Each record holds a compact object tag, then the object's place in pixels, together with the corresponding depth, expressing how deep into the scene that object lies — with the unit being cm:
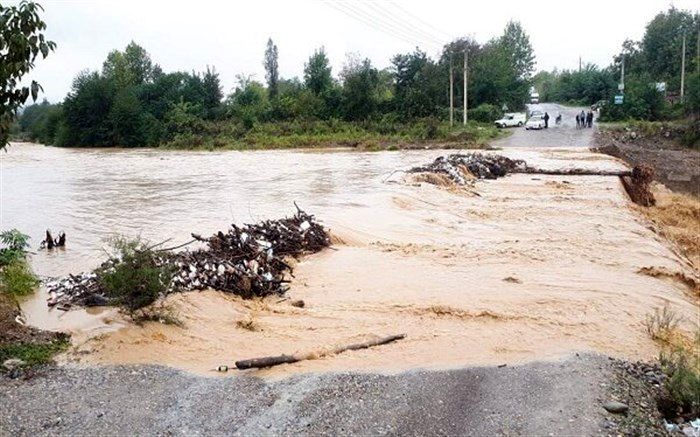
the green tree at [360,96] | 5803
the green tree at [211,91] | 6700
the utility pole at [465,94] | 4806
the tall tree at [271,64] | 7575
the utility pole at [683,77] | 5279
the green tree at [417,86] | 5647
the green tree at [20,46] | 625
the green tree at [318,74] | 6419
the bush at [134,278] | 730
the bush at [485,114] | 5394
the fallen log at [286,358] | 616
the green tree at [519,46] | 9219
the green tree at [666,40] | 6862
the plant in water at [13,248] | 1075
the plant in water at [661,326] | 732
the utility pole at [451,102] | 5075
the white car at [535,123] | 4747
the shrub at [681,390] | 492
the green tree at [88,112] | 6188
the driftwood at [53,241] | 1309
